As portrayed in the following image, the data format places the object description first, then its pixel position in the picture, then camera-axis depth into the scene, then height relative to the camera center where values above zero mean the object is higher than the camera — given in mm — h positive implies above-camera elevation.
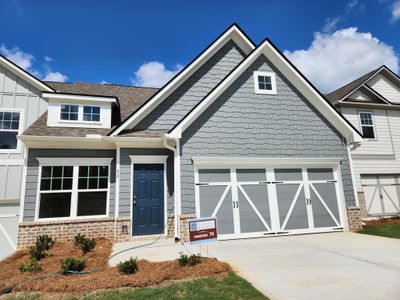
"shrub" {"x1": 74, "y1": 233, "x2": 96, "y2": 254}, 6941 -1185
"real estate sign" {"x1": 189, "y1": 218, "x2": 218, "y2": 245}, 5598 -731
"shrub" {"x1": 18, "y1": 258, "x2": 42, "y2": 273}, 5164 -1300
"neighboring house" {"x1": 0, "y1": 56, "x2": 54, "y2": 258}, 8836 +3222
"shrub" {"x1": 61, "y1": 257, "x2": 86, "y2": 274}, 4977 -1269
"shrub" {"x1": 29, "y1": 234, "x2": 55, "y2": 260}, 6309 -1178
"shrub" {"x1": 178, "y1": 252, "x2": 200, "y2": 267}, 5211 -1286
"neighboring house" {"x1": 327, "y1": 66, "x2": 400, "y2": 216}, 13656 +2774
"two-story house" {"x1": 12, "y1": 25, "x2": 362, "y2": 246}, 8414 +1269
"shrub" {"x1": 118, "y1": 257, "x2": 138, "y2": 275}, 4805 -1281
